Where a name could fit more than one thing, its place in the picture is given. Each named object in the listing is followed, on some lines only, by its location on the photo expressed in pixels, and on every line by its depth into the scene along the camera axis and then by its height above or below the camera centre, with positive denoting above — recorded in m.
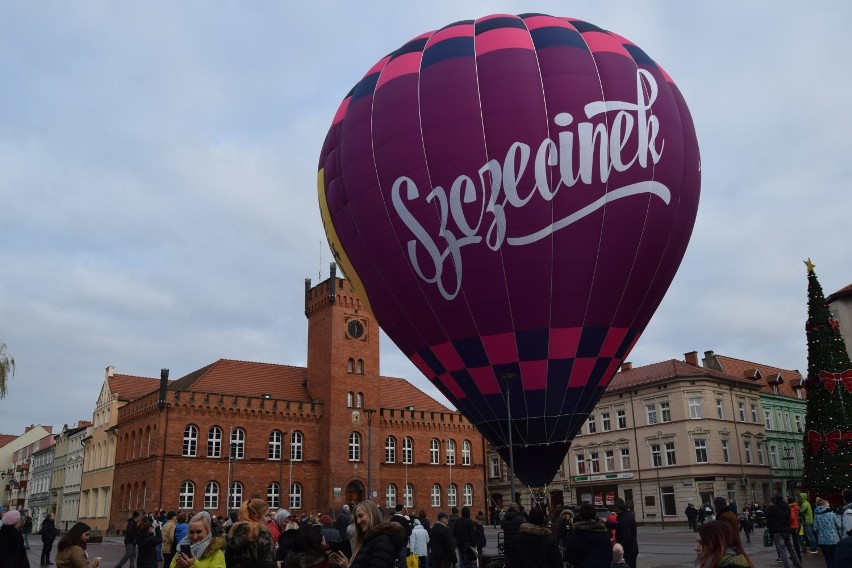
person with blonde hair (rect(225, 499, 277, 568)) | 5.35 -0.37
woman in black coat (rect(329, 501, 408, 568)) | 5.12 -0.34
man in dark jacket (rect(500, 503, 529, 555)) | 10.86 -0.50
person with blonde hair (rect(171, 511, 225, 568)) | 5.24 -0.37
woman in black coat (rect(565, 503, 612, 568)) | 7.14 -0.60
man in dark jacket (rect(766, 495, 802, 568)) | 13.74 -0.90
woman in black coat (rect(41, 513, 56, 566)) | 19.58 -0.97
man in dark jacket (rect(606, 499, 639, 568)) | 10.62 -0.72
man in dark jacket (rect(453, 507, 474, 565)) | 14.15 -0.86
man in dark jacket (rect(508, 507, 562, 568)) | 7.23 -0.60
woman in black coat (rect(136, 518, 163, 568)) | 11.57 -0.81
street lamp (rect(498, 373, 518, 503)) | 14.09 +1.97
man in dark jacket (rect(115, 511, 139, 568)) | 15.63 -0.89
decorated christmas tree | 23.08 +2.26
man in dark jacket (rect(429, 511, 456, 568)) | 12.42 -0.96
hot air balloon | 14.65 +5.57
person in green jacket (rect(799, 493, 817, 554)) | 15.18 -0.71
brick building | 45.38 +3.72
